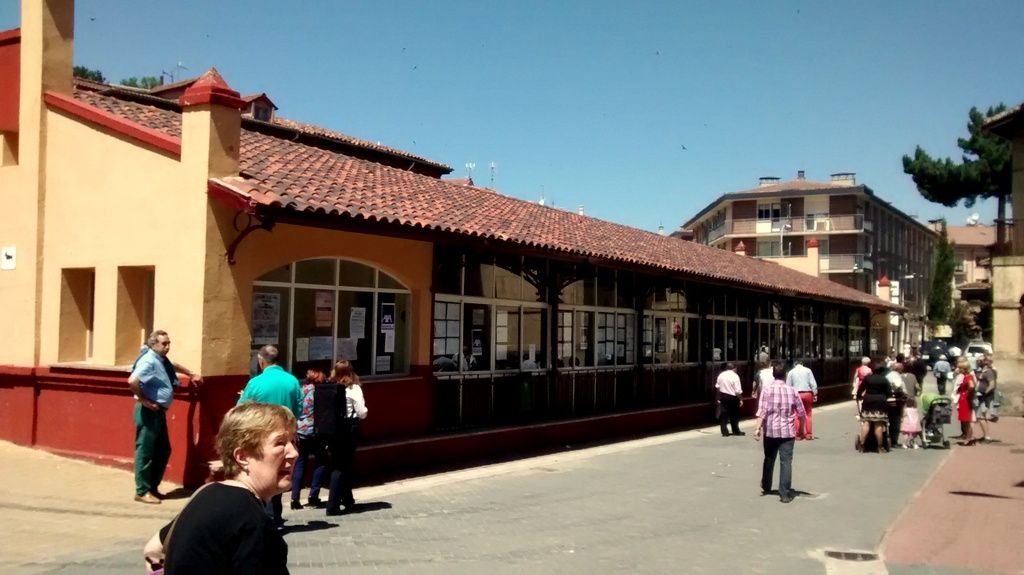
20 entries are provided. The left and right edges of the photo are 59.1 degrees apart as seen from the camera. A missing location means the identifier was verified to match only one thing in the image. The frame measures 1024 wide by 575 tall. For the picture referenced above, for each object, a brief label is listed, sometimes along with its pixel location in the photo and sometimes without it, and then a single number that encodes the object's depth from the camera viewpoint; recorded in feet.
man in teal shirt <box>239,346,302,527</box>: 27.99
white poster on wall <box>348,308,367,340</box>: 39.73
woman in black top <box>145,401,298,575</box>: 8.41
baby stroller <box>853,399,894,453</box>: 52.80
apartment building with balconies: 200.54
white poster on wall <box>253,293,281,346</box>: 35.29
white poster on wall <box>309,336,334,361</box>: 37.91
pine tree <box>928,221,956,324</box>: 212.02
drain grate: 26.58
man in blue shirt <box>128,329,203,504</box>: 29.37
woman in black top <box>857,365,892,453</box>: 51.42
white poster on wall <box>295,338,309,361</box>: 37.22
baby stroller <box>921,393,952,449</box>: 56.44
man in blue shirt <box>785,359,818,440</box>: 56.49
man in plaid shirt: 35.06
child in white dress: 55.11
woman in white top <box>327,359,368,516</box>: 29.76
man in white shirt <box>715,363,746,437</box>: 58.95
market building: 32.94
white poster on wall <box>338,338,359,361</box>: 39.27
